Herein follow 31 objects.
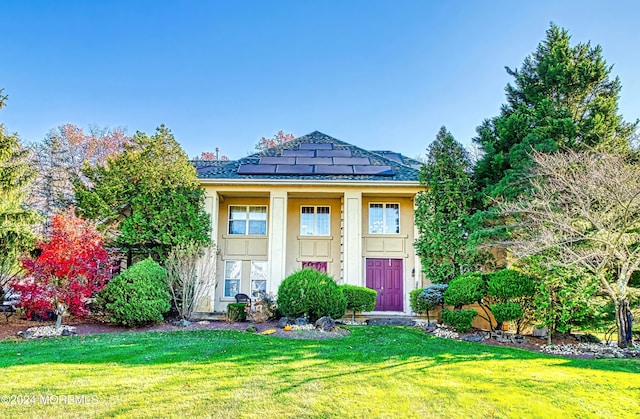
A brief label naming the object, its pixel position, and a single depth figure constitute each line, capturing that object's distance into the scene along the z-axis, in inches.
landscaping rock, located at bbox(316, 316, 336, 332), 425.7
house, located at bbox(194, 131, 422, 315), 617.6
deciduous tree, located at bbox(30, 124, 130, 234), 962.7
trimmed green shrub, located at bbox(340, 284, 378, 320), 526.6
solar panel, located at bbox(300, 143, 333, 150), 742.5
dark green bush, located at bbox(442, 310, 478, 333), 438.9
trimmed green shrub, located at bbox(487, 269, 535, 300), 428.1
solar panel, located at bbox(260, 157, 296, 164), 687.7
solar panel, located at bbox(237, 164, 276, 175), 645.9
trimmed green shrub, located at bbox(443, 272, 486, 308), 456.4
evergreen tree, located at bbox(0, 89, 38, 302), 457.4
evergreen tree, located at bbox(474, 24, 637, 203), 522.6
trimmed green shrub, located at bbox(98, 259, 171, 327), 446.0
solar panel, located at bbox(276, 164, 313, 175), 648.4
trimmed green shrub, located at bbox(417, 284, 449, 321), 498.9
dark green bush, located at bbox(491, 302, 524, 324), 423.5
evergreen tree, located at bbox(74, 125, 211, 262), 575.2
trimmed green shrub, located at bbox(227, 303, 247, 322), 496.7
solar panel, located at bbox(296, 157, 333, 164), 685.9
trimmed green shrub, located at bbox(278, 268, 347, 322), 468.4
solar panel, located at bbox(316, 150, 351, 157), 713.0
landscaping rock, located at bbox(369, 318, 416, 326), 513.5
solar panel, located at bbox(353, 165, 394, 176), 640.4
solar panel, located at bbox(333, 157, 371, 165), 684.7
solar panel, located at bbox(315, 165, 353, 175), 644.1
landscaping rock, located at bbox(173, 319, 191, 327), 463.7
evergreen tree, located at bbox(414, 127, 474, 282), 581.9
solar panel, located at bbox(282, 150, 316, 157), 715.4
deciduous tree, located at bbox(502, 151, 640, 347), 355.3
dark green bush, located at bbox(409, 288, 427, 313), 506.3
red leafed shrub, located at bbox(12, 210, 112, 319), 432.1
